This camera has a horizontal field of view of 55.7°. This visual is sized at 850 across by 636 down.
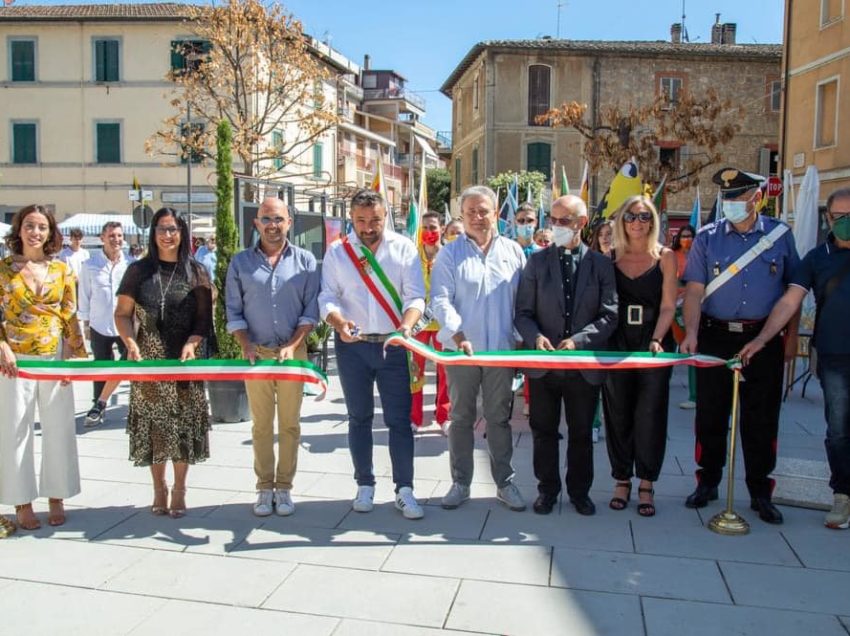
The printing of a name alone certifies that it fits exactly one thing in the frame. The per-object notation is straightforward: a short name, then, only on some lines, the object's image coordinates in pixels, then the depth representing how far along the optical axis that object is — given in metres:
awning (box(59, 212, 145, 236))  28.86
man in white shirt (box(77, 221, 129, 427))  7.72
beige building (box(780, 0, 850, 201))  20.84
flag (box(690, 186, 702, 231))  12.45
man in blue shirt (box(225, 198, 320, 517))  4.95
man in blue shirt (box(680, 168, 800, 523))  4.92
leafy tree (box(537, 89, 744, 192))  23.95
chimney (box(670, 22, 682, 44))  43.03
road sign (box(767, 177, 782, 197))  19.41
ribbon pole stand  4.70
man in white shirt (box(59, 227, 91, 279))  11.35
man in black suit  4.91
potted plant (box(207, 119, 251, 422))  7.62
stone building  38.81
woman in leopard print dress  4.88
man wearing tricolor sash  4.96
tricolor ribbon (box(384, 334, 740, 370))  4.79
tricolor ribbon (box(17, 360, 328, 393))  4.81
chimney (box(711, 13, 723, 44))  42.81
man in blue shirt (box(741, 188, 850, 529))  4.79
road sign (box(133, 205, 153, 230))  19.92
